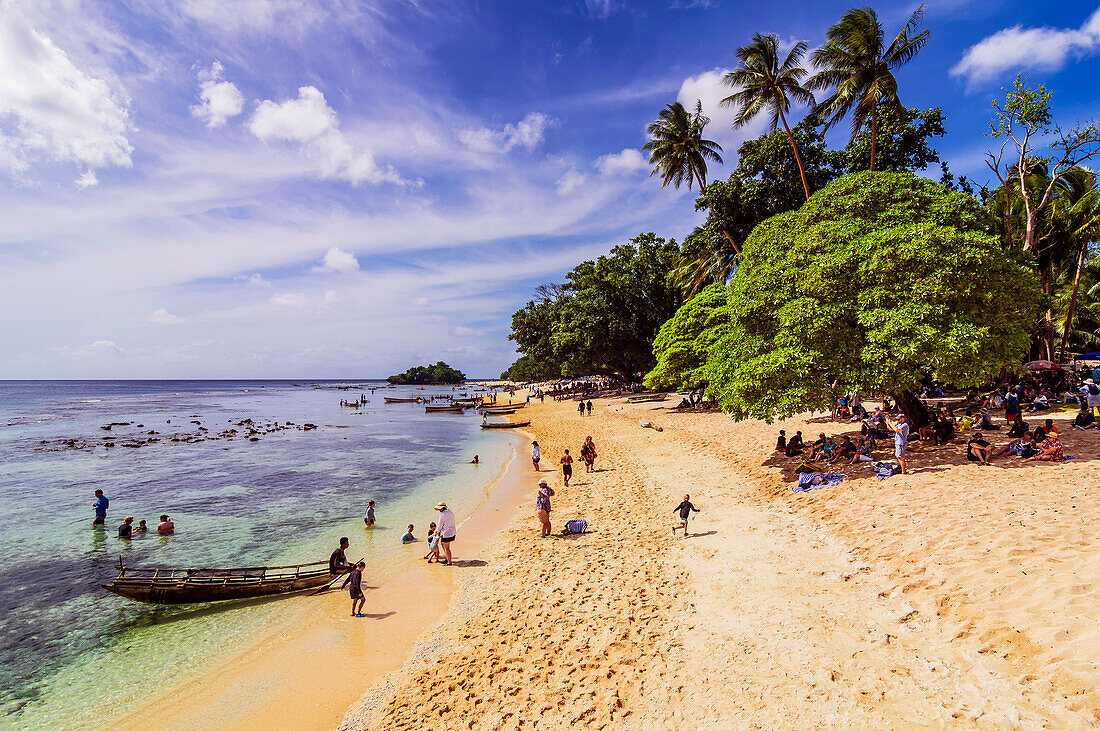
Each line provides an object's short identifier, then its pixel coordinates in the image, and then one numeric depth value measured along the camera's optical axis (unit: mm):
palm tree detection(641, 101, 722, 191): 35906
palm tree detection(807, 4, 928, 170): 24547
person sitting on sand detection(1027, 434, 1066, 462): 11633
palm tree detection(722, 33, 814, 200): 27312
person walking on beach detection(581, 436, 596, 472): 21297
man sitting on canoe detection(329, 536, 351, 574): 11902
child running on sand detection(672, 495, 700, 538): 11641
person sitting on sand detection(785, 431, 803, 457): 16656
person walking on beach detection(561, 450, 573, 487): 18750
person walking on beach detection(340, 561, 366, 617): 10156
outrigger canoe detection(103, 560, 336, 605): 11250
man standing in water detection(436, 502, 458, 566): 12539
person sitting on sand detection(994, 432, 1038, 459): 12142
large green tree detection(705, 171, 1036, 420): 11797
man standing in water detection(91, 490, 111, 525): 17688
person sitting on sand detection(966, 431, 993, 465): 12250
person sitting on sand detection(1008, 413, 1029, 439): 13727
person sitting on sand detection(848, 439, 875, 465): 13922
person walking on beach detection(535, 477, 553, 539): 13273
